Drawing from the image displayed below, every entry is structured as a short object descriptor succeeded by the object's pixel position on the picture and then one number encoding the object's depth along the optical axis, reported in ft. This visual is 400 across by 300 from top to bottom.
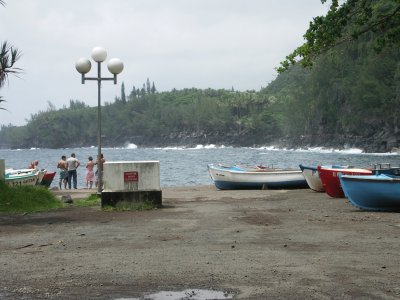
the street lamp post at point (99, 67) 61.00
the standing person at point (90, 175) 97.81
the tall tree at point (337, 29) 59.77
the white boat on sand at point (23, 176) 78.28
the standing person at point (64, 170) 101.24
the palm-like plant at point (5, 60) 47.80
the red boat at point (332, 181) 64.75
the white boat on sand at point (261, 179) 86.12
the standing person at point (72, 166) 98.58
